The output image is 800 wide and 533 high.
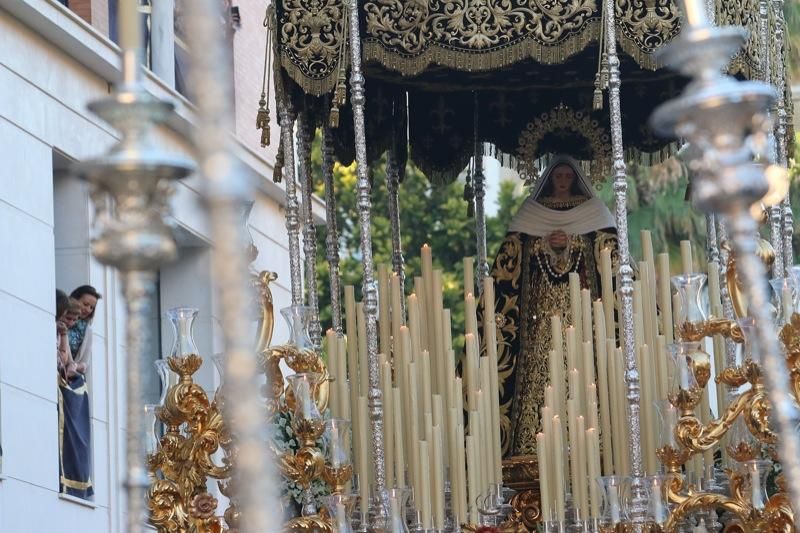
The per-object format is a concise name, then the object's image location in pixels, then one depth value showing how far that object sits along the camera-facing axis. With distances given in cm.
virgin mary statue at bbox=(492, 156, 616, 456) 2136
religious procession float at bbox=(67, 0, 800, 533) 1778
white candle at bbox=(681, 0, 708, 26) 979
